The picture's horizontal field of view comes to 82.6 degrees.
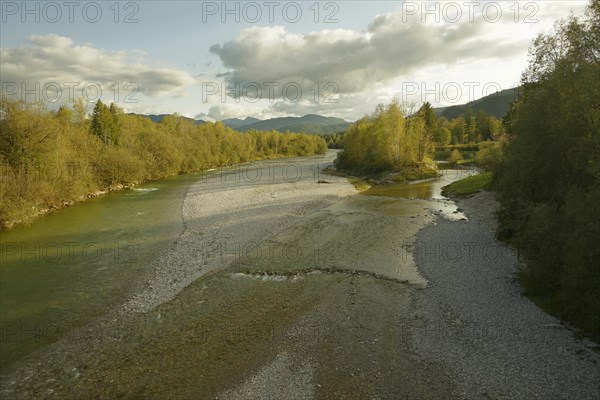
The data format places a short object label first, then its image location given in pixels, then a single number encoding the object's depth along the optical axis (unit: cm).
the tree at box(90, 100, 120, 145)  7062
